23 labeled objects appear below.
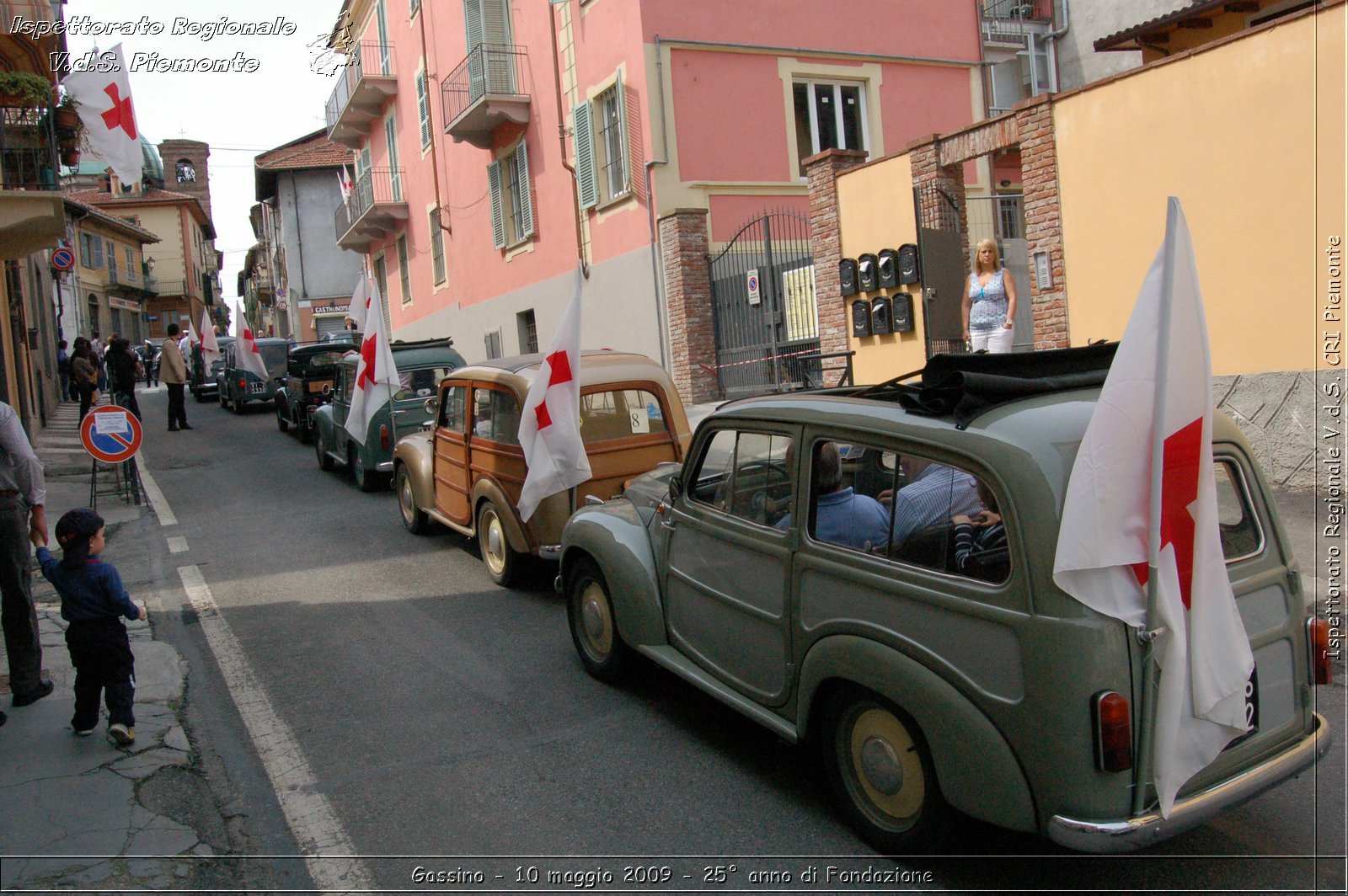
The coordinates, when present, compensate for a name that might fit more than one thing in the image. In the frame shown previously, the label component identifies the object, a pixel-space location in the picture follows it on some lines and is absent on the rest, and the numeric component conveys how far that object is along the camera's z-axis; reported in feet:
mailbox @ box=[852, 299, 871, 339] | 42.39
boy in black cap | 15.40
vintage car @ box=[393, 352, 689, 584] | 23.97
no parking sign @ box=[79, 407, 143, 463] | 31.89
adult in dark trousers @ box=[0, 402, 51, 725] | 17.06
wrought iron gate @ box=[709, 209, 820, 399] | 47.16
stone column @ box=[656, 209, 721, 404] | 51.62
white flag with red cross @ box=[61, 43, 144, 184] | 41.96
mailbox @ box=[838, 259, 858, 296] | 42.83
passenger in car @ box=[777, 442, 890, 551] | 12.16
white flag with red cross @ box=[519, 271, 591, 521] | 22.47
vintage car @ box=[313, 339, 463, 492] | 39.55
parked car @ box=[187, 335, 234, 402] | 89.65
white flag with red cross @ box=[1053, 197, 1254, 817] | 9.45
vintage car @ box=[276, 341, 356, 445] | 57.11
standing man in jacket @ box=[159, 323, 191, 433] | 59.82
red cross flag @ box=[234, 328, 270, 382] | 60.95
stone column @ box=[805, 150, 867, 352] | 43.83
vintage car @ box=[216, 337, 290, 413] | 75.41
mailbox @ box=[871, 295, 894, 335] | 41.14
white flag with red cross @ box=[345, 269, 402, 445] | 35.32
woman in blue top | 30.68
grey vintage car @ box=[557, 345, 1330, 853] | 9.75
